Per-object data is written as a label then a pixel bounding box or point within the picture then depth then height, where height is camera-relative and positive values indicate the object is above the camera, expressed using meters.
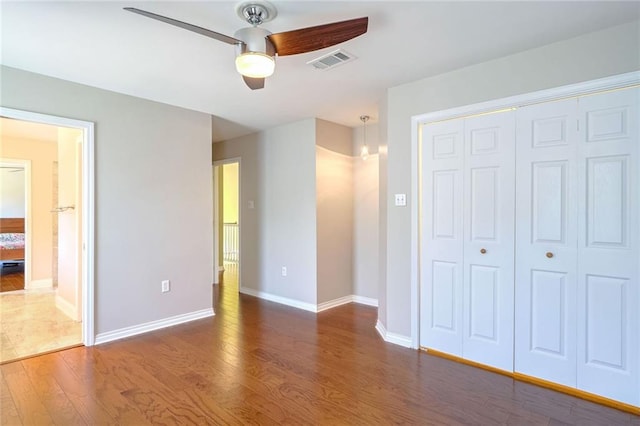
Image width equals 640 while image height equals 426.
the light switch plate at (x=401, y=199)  3.19 +0.12
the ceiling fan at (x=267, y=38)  1.82 +0.98
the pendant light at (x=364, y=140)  4.30 +1.01
